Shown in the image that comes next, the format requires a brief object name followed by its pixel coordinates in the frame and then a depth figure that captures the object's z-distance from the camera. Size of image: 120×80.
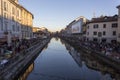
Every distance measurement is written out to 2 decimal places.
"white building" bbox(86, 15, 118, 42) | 19.27
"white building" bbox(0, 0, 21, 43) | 12.83
